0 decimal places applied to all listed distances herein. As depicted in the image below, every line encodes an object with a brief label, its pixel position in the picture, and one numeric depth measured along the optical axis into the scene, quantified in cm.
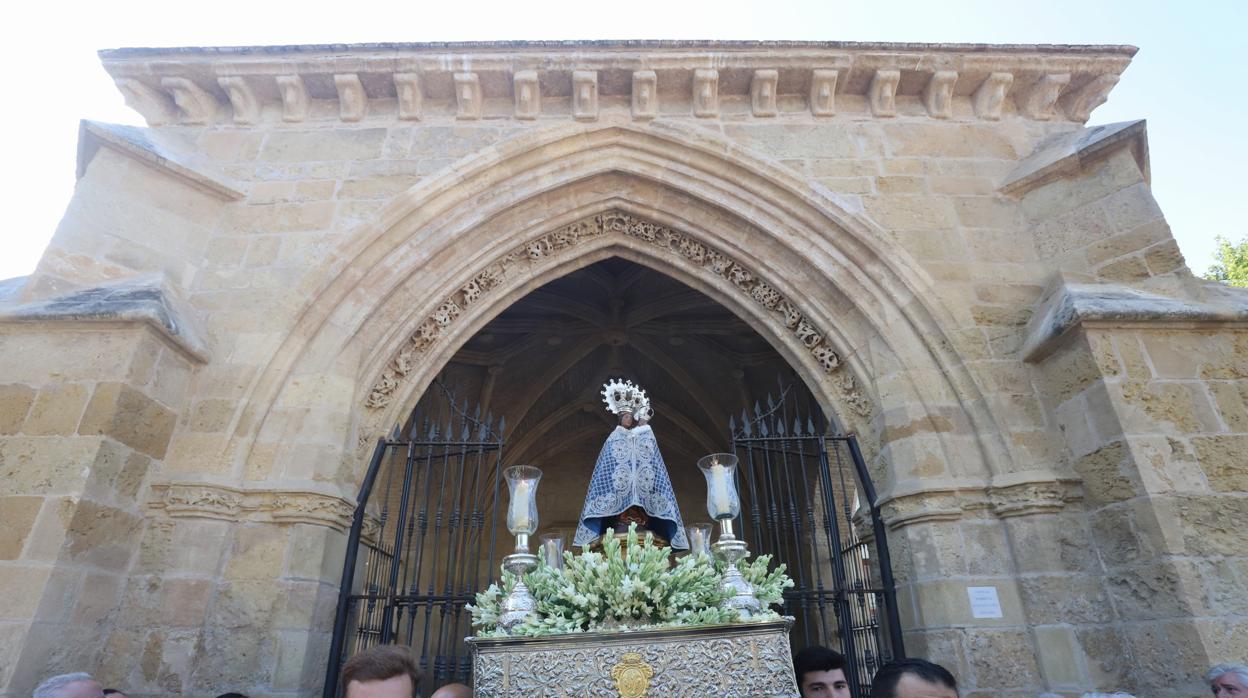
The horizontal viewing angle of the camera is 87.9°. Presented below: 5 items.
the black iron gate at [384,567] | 388
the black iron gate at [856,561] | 401
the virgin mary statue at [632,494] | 333
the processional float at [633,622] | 227
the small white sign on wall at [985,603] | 365
